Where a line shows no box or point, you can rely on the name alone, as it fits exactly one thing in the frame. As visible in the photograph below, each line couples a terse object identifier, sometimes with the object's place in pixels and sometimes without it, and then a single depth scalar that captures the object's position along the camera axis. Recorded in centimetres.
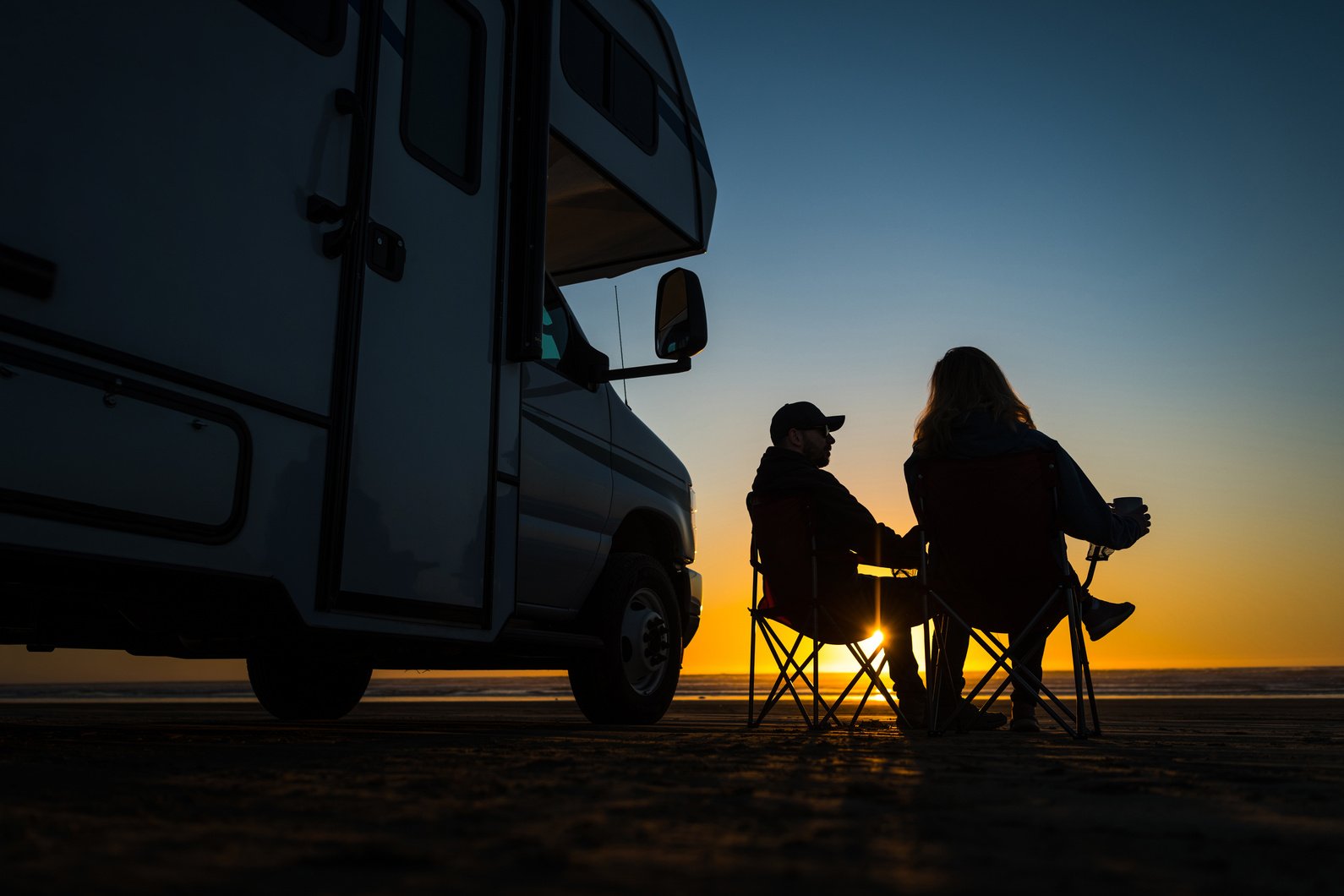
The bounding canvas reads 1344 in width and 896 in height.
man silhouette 453
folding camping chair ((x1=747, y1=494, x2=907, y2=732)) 457
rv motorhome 236
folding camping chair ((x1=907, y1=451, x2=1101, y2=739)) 391
